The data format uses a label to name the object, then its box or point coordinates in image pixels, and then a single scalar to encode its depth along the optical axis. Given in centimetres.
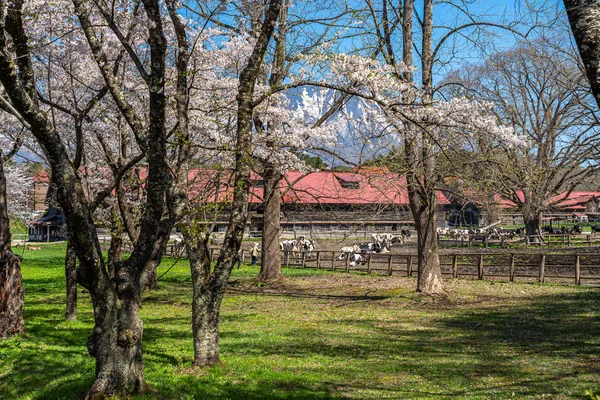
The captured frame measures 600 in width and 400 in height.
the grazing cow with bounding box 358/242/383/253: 3475
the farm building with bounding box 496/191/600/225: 7800
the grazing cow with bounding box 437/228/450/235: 5631
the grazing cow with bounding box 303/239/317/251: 3644
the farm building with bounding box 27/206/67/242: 6762
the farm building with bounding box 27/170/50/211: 5151
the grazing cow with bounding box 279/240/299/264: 3275
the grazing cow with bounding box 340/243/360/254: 3059
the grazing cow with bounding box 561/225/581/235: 4972
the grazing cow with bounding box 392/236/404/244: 4412
